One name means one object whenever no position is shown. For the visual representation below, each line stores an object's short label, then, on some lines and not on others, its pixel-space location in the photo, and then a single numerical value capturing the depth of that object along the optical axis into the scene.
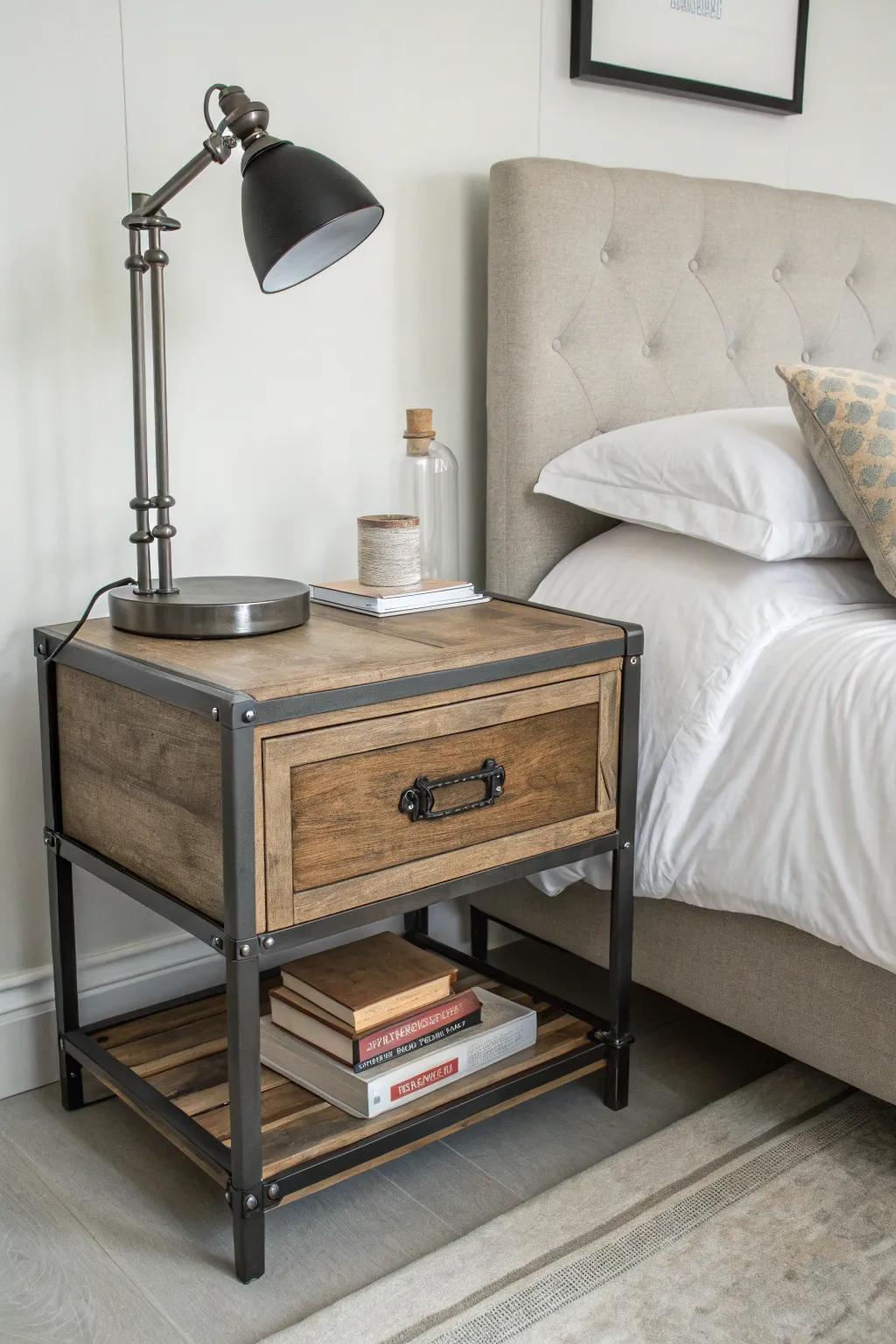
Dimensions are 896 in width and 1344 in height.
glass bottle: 1.67
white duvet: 1.31
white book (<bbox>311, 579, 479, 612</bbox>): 1.45
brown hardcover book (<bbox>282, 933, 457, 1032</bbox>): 1.36
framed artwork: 1.89
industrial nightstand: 1.14
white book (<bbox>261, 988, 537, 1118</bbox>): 1.33
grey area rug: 1.16
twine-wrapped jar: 1.48
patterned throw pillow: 1.46
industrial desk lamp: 1.19
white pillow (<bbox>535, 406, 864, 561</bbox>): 1.50
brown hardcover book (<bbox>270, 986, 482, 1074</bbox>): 1.34
